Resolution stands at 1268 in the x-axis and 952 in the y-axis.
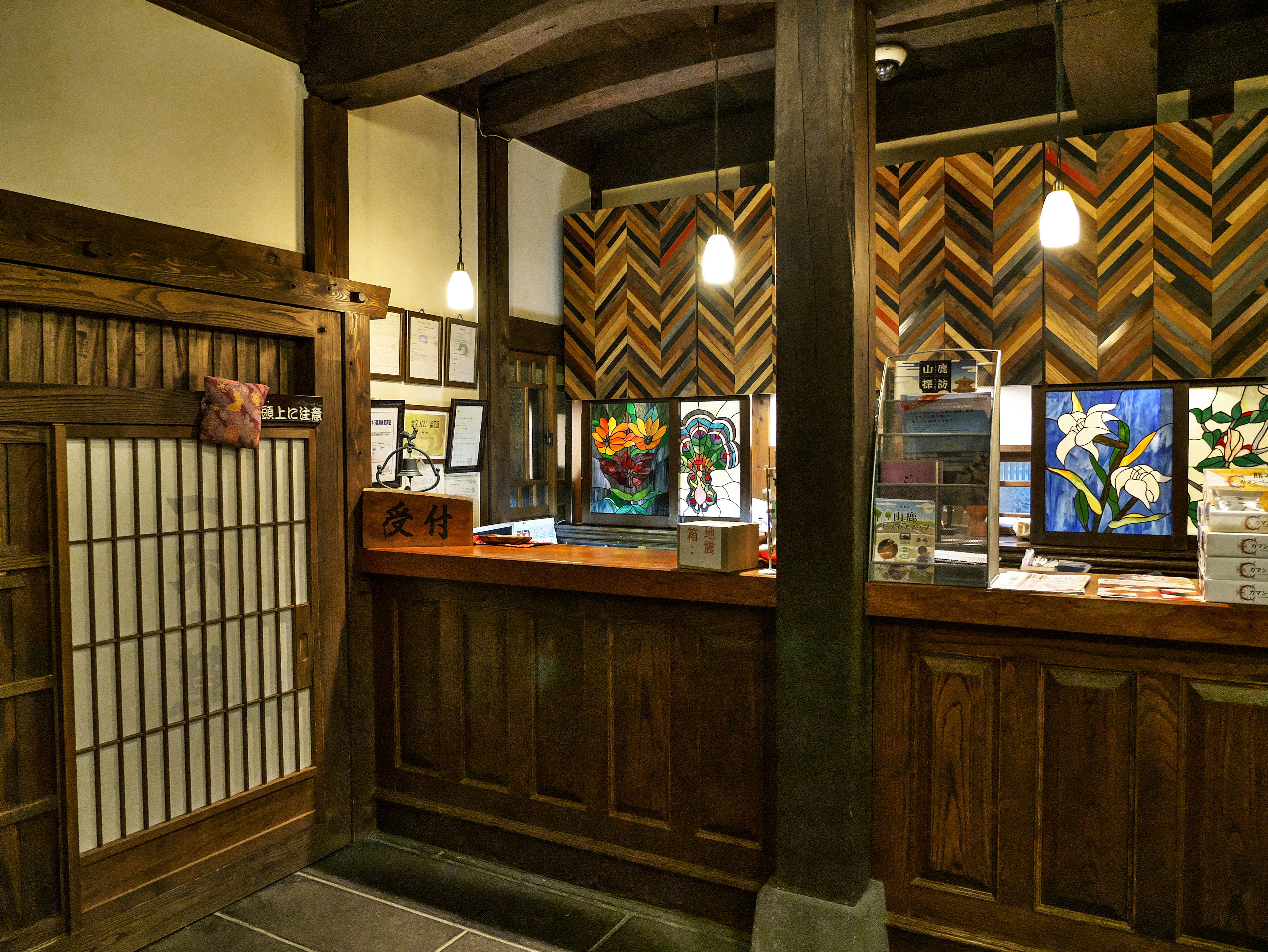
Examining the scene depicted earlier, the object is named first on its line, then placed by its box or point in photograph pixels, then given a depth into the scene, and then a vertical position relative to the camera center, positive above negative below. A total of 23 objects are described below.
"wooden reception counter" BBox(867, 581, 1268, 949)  2.11 -0.85
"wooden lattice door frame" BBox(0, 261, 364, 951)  2.50 +0.16
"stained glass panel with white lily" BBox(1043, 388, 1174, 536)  4.16 -0.02
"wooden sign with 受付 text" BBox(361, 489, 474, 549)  3.44 -0.25
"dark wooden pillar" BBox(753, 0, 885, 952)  2.36 -0.05
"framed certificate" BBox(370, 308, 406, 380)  4.25 +0.59
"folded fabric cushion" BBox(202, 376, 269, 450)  2.88 +0.17
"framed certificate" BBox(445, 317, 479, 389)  4.73 +0.61
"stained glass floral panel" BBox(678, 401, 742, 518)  5.17 -0.01
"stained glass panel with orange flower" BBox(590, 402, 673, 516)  5.38 +0.01
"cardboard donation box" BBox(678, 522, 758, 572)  2.65 -0.28
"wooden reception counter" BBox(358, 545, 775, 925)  2.70 -0.93
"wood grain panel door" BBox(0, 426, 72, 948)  2.41 -0.73
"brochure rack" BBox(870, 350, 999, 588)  2.37 -0.04
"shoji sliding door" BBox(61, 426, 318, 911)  2.61 -0.62
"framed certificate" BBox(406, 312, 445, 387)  4.48 +0.61
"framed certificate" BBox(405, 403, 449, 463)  4.48 +0.18
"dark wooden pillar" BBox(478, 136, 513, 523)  4.98 +0.88
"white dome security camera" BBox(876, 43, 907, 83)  4.26 +2.09
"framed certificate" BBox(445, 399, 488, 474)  4.72 +0.14
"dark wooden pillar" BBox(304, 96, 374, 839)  3.40 -0.55
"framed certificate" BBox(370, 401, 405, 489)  4.25 +0.15
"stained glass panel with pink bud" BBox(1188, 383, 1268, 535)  3.99 +0.14
